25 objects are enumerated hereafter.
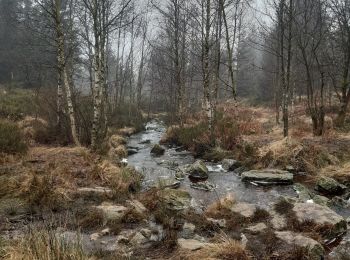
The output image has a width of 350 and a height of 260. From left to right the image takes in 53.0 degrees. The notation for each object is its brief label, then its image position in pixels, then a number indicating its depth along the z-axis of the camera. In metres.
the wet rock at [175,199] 7.30
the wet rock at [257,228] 5.98
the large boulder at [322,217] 5.89
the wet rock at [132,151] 14.40
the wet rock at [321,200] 7.44
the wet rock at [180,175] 10.08
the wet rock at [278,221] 6.14
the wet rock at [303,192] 7.86
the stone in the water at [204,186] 9.09
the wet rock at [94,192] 7.82
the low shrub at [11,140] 9.45
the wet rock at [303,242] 4.94
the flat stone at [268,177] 9.27
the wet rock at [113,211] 6.54
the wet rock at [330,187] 8.31
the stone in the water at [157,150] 14.16
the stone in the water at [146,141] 17.39
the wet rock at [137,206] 6.89
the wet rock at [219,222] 6.34
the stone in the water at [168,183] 8.64
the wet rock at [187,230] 5.96
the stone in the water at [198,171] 10.30
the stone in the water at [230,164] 11.09
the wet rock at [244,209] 6.84
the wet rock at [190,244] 5.17
